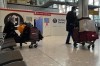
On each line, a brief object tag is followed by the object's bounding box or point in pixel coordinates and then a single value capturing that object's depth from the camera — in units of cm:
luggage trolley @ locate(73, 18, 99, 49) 312
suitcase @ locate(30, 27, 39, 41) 333
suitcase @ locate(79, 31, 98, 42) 311
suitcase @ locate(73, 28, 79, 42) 328
